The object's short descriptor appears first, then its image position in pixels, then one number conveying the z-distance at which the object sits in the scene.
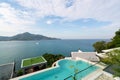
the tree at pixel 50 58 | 8.68
